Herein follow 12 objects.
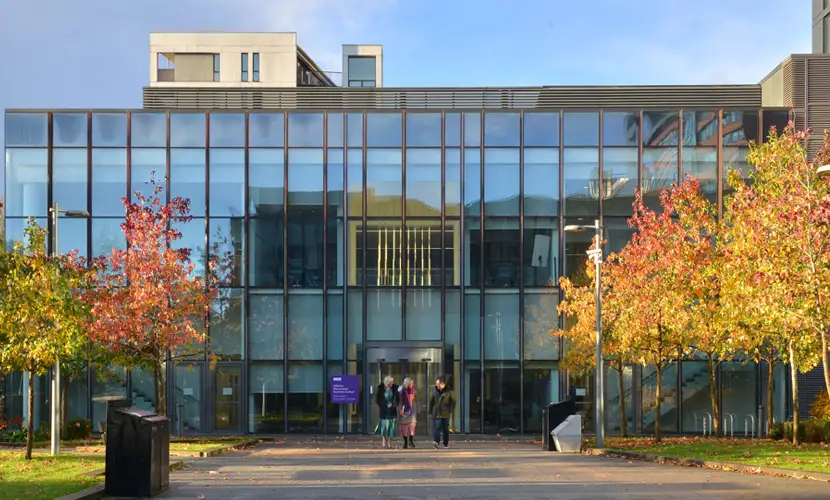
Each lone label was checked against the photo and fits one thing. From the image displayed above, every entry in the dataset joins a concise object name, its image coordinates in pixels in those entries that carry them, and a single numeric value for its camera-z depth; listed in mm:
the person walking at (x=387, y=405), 31312
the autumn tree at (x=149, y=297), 30984
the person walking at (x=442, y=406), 29953
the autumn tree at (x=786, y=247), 23547
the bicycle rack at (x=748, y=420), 39562
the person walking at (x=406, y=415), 30234
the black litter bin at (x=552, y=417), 29672
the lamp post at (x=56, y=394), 25862
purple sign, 39219
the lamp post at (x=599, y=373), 29638
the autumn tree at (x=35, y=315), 23531
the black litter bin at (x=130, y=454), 16062
